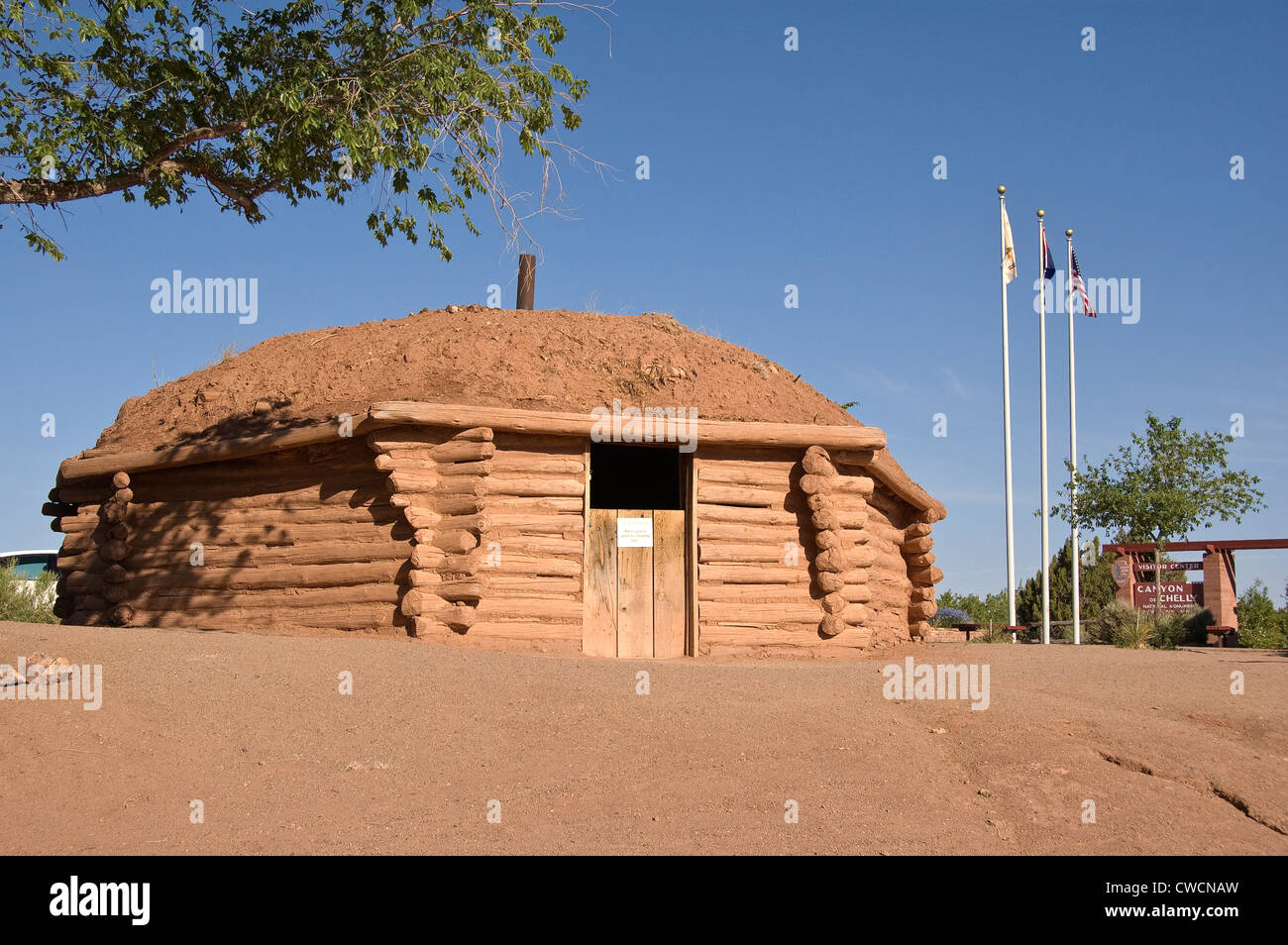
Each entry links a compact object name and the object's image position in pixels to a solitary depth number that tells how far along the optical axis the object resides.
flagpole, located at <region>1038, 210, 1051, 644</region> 24.98
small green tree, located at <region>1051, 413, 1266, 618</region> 27.11
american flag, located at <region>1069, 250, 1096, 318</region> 27.34
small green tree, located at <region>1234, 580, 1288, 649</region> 24.94
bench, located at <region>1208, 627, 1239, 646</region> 23.91
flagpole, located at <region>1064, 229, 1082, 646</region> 27.65
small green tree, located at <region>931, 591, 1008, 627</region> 48.56
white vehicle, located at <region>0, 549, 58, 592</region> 31.97
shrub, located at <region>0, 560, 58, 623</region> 18.84
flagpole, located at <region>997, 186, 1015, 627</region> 26.25
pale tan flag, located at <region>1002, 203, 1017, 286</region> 26.81
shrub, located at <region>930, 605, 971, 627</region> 38.61
